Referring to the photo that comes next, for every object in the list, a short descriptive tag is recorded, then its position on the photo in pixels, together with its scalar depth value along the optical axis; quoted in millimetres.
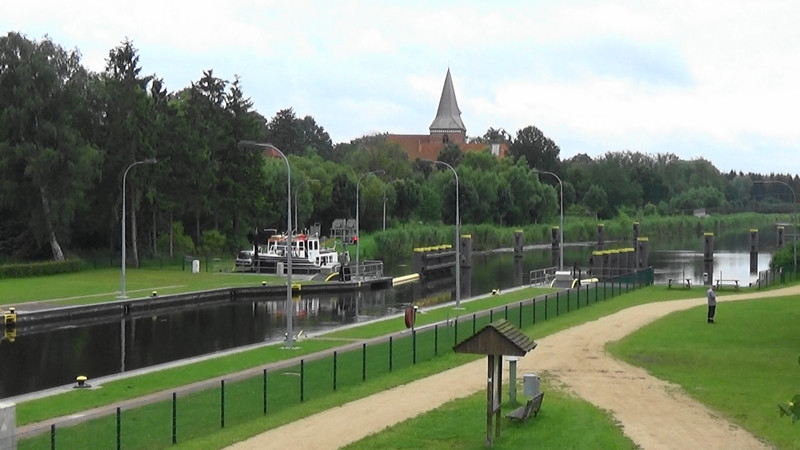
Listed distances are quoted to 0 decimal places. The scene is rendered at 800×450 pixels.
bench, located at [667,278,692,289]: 65994
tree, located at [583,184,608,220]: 165575
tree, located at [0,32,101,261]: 71312
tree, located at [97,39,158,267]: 77688
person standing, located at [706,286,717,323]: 41781
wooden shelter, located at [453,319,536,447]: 19641
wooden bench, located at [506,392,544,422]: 21734
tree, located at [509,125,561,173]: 183888
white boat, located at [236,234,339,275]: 77625
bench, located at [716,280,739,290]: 66931
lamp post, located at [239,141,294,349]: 37875
